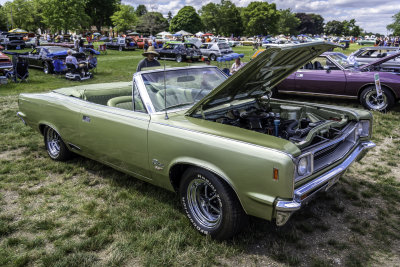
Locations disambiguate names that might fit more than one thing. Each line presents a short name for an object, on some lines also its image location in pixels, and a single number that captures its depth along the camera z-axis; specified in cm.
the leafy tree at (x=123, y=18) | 6588
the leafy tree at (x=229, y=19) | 8444
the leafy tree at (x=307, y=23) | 12812
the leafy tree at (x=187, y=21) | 8338
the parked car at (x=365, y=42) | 5775
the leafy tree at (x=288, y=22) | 10436
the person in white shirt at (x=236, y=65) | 1023
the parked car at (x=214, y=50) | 2186
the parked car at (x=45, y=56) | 1514
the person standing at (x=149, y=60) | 632
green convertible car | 249
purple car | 780
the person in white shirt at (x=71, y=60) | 1353
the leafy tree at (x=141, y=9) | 13762
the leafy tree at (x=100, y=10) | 7110
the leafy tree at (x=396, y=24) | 6290
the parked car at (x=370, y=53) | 1272
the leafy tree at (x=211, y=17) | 8538
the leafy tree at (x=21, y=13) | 7069
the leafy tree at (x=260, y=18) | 8075
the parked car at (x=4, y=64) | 1295
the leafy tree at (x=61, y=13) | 4156
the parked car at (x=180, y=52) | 2114
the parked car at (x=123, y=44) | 2998
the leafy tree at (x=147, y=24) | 8206
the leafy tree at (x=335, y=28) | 13425
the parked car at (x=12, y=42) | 3020
